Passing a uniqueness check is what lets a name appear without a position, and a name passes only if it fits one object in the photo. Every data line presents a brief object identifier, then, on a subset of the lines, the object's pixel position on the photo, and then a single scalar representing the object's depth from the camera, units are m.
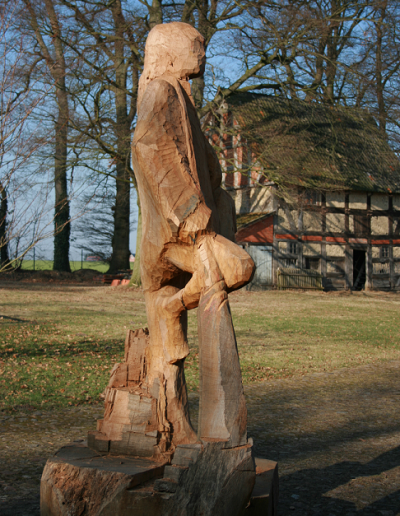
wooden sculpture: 2.37
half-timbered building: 24.12
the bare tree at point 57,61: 15.48
